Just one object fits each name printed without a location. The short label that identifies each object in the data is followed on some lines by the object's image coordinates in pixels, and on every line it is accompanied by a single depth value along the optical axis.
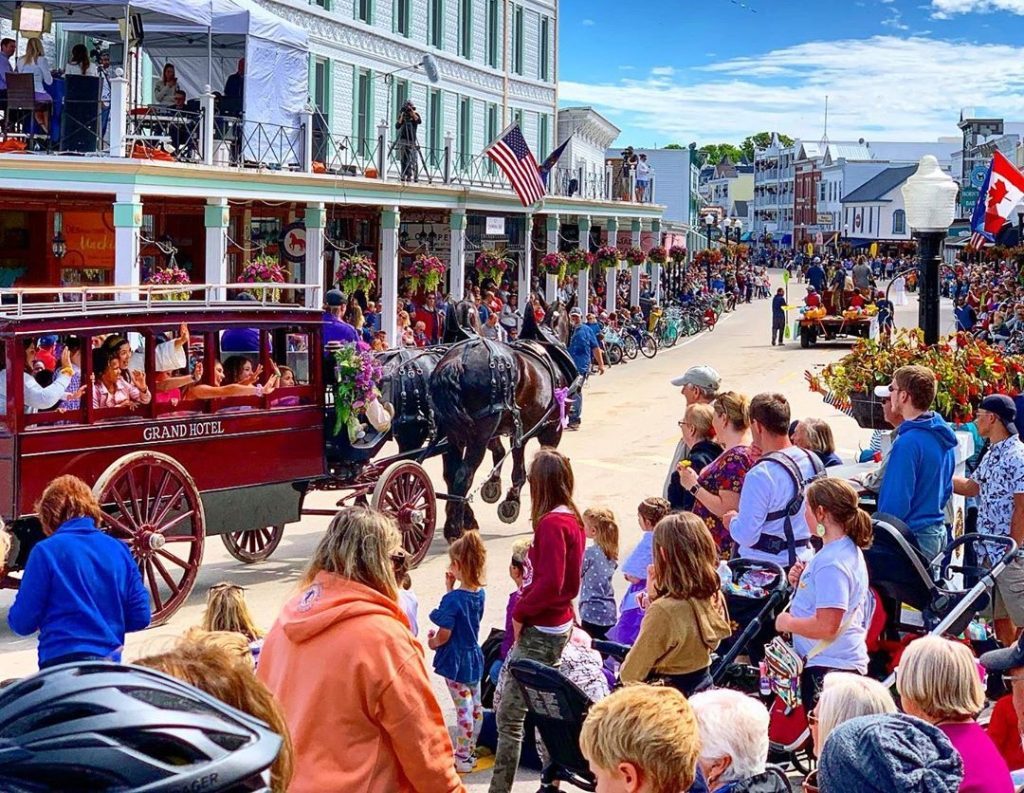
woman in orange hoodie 4.31
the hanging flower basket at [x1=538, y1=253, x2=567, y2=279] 37.12
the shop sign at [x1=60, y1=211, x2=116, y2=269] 23.92
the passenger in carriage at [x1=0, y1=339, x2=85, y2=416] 10.06
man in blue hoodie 8.70
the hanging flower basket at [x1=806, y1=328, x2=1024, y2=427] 12.01
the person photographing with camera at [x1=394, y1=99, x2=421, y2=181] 30.06
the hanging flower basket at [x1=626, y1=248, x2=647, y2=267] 43.41
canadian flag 21.52
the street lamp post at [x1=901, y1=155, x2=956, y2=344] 13.10
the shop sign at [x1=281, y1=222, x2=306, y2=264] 27.12
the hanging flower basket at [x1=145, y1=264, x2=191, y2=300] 18.31
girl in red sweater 7.09
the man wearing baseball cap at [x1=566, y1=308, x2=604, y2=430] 26.20
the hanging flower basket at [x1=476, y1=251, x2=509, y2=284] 33.22
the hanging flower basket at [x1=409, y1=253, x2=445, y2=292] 28.50
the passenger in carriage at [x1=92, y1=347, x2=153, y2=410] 10.71
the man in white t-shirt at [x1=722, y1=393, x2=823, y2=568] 8.05
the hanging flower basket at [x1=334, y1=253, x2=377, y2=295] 24.68
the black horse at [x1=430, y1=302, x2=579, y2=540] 13.63
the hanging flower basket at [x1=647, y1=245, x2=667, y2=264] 46.84
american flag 28.73
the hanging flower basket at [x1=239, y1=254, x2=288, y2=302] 21.56
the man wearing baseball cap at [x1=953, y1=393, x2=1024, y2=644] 9.17
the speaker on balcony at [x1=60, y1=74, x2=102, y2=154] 20.47
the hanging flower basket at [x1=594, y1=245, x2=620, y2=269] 40.50
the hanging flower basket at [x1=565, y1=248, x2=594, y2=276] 38.94
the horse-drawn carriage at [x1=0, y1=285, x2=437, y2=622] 10.05
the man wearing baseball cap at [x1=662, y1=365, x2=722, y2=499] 10.57
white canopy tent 23.81
